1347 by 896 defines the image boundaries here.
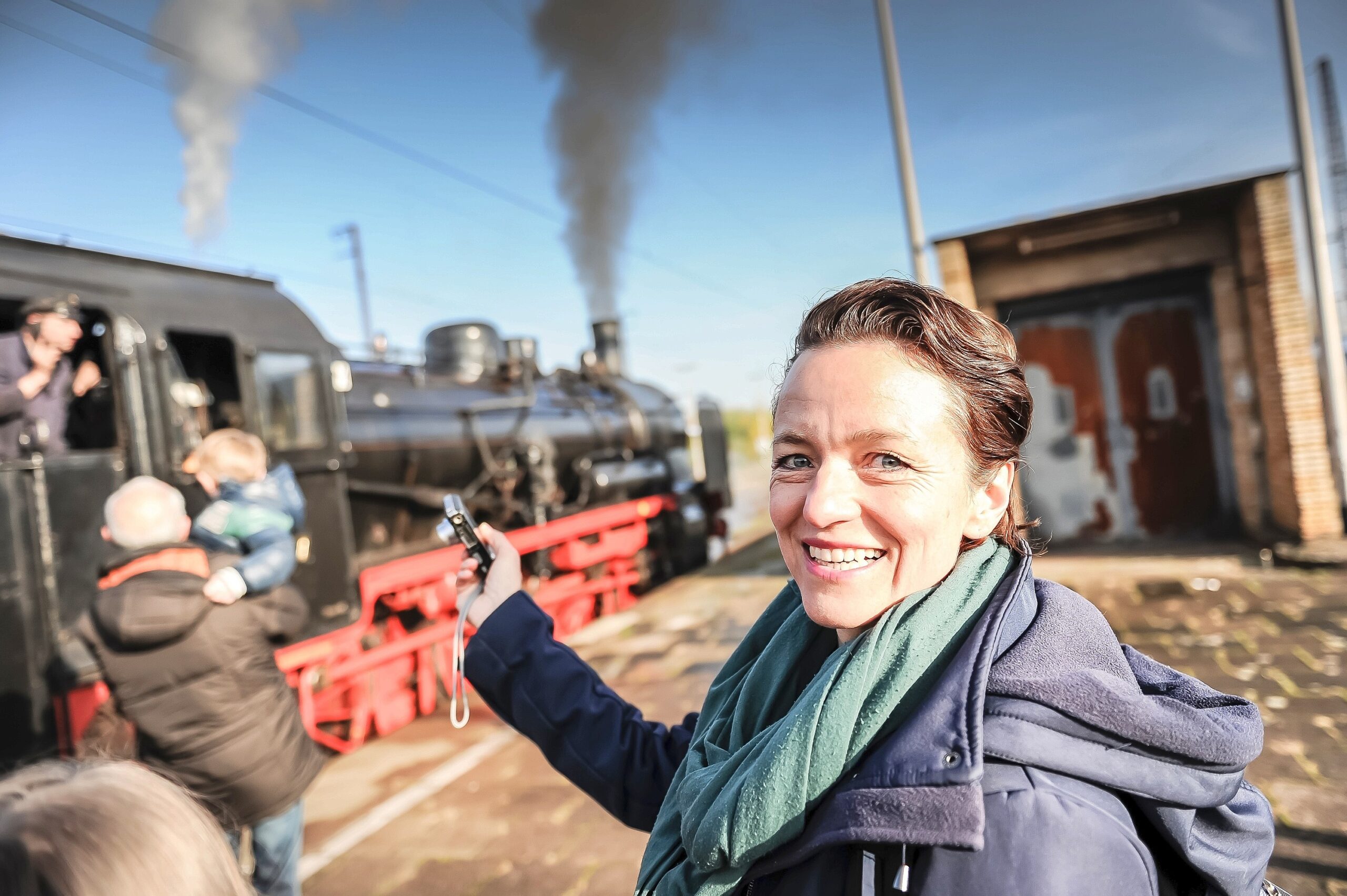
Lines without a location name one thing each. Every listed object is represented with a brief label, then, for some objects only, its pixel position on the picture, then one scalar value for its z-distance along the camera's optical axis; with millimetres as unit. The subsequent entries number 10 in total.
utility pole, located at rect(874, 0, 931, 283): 8211
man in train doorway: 3562
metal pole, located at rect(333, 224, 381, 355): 33906
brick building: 7527
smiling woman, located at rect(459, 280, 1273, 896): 876
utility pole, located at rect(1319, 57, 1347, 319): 37562
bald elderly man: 2588
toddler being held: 2941
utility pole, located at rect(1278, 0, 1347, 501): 7309
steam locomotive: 3523
